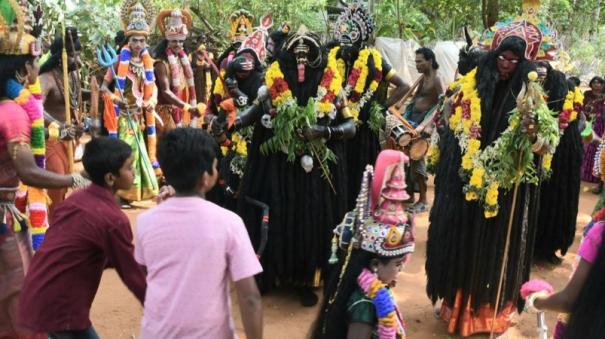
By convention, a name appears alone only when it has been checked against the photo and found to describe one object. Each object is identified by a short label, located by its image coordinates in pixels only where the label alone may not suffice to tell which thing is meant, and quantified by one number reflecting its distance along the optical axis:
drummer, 7.95
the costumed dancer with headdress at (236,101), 5.89
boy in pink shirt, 2.48
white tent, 17.28
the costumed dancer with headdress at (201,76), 11.61
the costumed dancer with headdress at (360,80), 6.53
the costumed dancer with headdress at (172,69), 8.77
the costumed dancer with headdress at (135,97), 7.96
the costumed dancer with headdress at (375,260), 2.64
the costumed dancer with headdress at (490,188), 4.09
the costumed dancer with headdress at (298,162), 4.87
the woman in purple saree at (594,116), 10.30
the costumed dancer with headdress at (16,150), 3.59
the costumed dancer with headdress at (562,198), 6.37
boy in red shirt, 2.89
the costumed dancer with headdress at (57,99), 6.05
